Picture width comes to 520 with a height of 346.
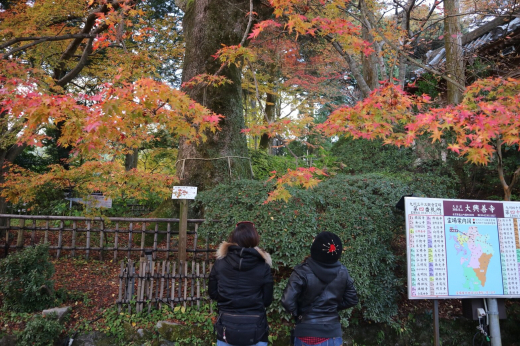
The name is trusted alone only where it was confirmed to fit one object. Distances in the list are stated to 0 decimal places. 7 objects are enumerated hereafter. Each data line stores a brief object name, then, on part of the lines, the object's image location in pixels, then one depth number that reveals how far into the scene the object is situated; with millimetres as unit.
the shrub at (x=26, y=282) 4203
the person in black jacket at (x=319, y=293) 2586
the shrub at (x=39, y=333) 3771
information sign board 3697
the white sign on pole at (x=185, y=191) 4746
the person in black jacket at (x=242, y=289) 2561
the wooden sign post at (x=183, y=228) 5007
